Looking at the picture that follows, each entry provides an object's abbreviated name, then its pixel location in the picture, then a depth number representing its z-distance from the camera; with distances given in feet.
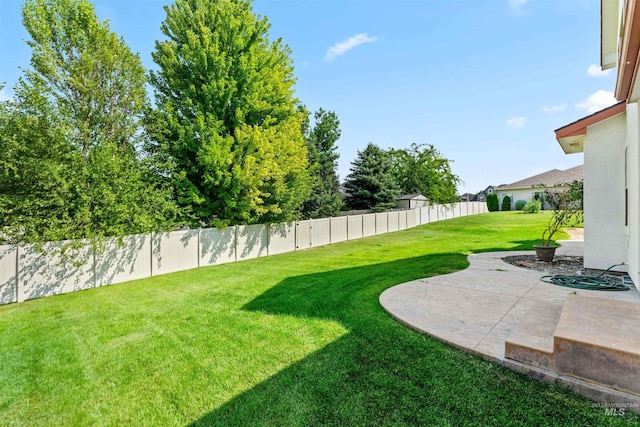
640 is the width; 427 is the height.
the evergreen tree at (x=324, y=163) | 65.77
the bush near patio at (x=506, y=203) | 127.96
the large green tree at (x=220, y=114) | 35.09
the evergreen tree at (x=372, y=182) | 78.95
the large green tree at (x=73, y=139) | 24.94
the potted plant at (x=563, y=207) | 26.61
